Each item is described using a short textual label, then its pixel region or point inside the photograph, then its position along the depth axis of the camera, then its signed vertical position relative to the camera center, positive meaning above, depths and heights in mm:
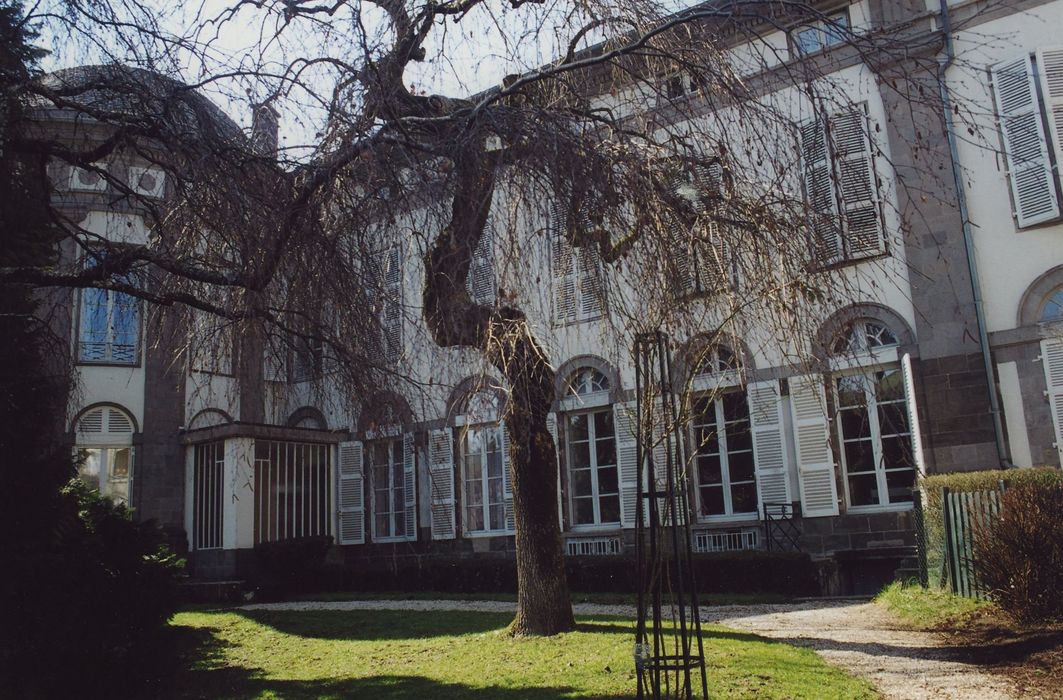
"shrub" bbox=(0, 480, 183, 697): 6074 -422
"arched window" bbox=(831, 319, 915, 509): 12508 +808
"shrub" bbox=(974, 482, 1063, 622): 7422 -496
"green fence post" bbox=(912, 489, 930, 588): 10149 -542
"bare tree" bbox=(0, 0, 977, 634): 4699 +1731
